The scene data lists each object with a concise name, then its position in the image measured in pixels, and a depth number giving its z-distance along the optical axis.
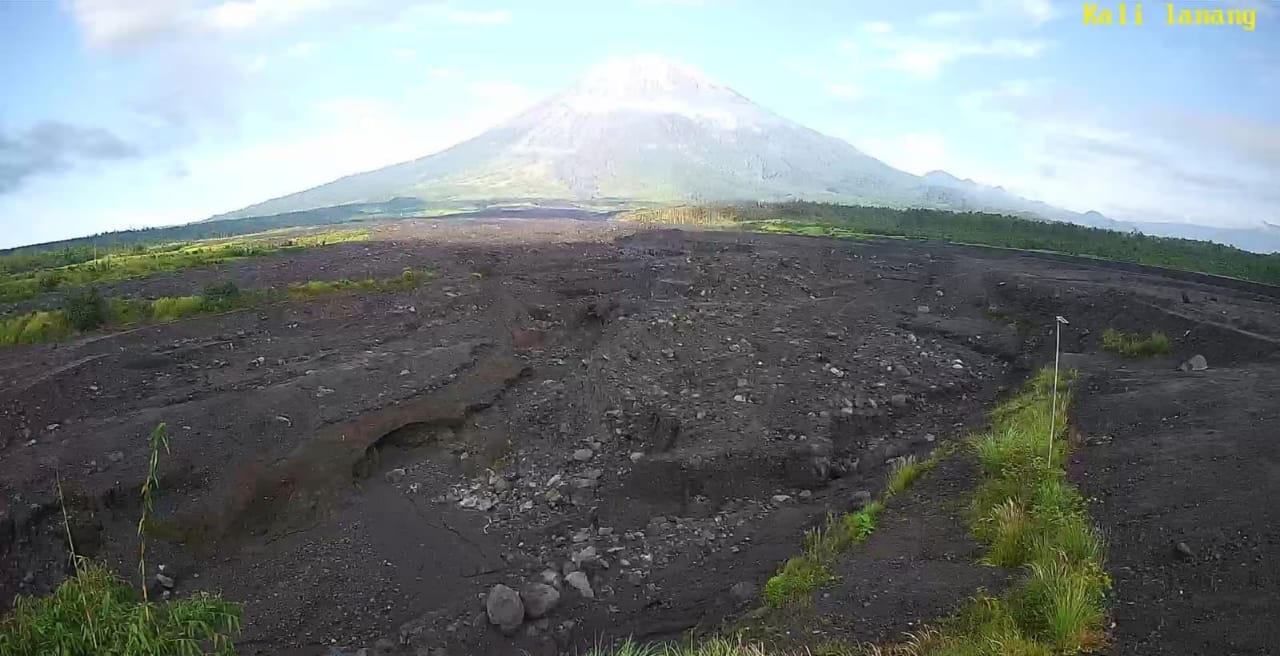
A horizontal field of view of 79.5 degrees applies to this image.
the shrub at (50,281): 22.80
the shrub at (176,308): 18.14
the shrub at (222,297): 18.80
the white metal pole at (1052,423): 9.03
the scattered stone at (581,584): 8.82
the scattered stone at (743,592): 8.27
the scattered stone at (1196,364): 12.59
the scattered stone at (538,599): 8.38
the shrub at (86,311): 16.97
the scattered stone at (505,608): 8.17
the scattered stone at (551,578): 8.91
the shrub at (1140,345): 14.14
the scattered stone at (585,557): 9.40
